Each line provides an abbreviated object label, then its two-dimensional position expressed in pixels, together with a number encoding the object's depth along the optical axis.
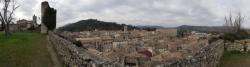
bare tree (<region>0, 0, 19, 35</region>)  15.02
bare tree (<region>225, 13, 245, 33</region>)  21.24
